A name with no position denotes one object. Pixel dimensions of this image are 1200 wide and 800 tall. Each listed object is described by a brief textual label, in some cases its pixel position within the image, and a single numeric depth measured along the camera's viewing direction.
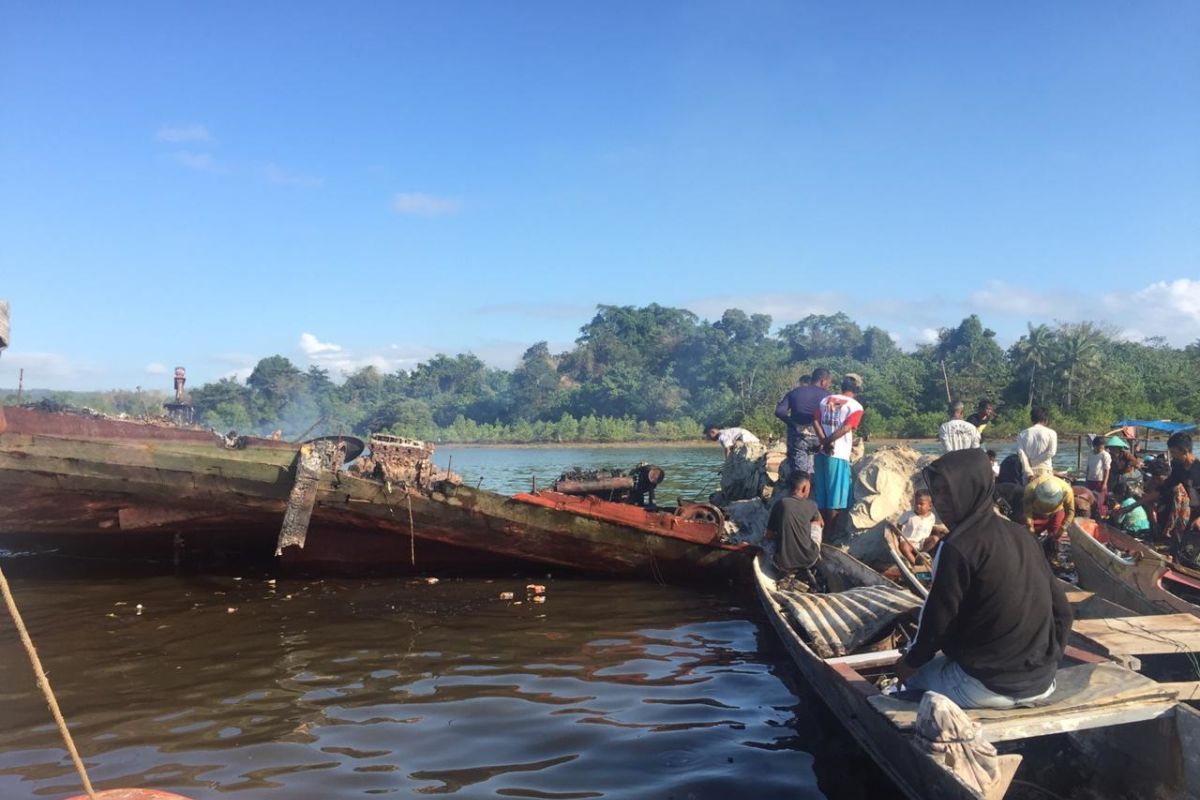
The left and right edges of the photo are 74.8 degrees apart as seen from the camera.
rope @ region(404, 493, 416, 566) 9.34
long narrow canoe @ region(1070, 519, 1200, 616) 6.63
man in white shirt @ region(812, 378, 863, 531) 9.29
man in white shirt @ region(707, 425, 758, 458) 13.82
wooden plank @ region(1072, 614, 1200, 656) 5.07
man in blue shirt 9.85
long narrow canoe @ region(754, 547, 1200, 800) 3.71
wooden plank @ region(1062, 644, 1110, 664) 4.75
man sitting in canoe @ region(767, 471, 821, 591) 7.71
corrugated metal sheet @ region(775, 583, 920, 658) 5.86
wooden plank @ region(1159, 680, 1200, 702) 4.10
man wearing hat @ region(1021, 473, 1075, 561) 8.26
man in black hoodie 3.65
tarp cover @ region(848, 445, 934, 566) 9.66
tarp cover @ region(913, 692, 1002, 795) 3.47
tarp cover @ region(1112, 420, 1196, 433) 14.61
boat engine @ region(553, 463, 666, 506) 11.39
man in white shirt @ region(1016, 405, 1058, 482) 9.77
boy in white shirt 8.41
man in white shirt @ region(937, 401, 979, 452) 9.21
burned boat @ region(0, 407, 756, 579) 9.30
